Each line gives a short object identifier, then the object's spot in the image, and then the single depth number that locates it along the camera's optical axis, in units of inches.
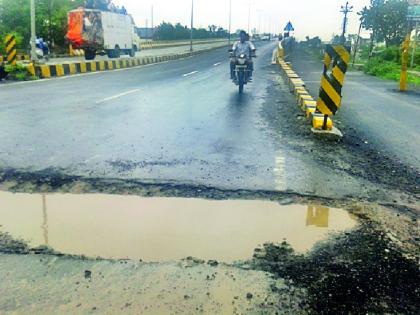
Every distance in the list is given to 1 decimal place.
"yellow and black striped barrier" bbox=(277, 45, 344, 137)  254.8
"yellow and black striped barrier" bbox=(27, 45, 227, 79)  620.7
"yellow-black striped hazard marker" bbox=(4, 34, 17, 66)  625.9
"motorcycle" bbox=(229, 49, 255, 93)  466.6
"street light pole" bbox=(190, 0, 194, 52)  1650.8
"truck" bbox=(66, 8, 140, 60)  981.2
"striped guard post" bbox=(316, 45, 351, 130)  252.7
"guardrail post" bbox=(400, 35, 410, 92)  500.1
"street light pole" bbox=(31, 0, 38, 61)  597.9
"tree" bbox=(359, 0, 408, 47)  1176.1
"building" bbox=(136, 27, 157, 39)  3489.2
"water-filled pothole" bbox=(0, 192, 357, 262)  114.9
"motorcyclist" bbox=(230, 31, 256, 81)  476.1
